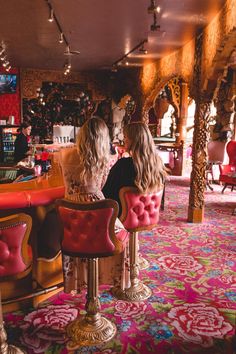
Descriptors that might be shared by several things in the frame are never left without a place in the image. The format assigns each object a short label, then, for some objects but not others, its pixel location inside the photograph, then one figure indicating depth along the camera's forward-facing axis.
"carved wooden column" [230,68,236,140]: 8.66
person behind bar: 6.70
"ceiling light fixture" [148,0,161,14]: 3.64
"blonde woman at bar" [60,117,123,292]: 2.50
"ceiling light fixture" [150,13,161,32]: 4.30
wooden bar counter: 2.80
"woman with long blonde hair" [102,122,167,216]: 2.77
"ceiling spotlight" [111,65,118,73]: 9.57
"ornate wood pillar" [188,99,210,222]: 5.55
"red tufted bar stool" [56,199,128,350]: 2.34
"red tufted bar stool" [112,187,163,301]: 2.85
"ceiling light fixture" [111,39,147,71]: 6.52
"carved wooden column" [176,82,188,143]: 10.18
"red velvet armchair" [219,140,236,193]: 7.22
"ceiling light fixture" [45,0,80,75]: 4.36
